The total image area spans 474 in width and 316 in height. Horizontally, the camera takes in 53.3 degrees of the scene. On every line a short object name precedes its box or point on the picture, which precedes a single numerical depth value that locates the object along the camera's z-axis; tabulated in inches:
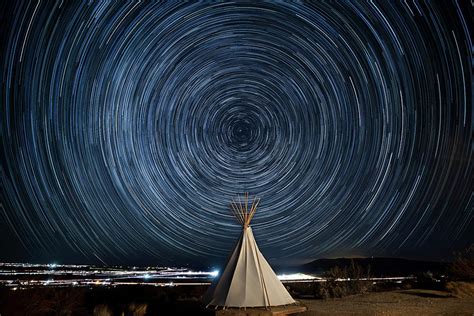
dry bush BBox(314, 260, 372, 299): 635.4
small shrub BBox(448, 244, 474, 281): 708.0
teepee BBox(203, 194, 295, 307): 473.8
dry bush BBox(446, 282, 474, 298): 569.3
